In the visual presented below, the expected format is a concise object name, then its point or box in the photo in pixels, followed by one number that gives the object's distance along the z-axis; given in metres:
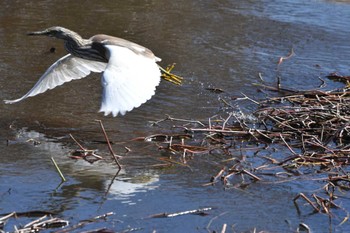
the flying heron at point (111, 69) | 11.73
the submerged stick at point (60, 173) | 10.74
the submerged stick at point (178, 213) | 9.85
